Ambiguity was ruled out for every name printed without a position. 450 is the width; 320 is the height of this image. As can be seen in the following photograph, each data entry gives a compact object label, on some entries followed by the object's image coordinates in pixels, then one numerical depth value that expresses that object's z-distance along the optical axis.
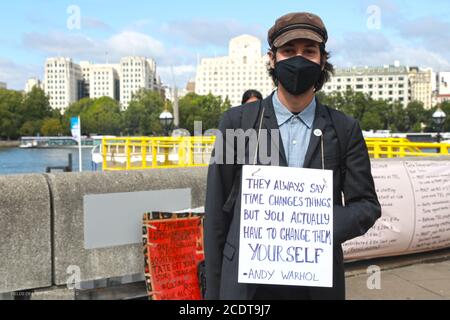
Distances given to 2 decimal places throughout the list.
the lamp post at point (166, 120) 26.19
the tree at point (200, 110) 120.94
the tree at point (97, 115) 125.29
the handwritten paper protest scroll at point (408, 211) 6.05
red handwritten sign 4.44
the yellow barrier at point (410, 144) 7.60
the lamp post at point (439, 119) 25.86
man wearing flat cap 2.27
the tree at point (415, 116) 133.38
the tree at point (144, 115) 106.50
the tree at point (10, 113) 116.44
